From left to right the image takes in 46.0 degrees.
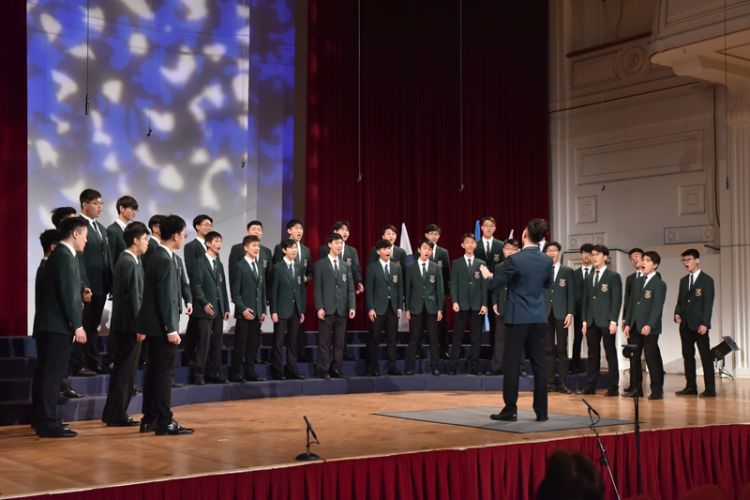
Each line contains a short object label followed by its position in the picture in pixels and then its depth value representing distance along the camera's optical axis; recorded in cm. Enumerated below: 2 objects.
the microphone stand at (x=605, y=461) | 424
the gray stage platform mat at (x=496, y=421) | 480
